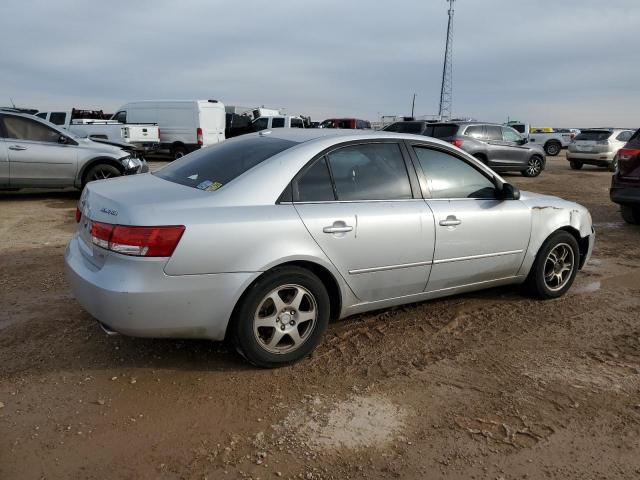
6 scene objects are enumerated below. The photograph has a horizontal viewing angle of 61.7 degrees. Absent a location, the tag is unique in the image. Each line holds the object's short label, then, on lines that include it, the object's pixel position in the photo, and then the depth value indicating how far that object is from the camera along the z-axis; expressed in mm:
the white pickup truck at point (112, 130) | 17297
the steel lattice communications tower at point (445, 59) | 49788
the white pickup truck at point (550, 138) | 29683
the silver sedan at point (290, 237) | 2936
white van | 19500
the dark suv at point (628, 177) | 7754
